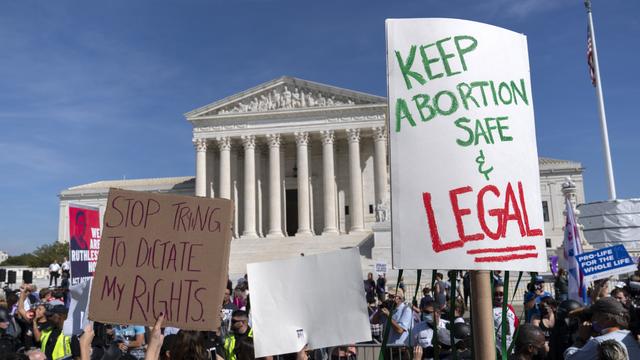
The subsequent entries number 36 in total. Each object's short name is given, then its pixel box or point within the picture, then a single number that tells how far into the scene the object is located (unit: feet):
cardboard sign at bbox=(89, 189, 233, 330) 12.57
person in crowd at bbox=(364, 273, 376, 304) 61.50
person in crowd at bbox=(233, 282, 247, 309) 43.98
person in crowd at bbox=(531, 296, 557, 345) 22.18
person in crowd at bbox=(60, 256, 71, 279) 88.61
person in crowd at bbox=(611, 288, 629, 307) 25.20
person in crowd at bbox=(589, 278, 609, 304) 23.06
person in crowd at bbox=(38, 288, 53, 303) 35.97
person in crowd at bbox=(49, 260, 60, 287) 95.86
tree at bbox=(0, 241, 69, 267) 190.19
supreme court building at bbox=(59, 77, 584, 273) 162.81
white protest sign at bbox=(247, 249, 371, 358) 13.48
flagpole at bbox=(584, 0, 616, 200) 81.15
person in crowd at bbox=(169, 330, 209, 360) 11.83
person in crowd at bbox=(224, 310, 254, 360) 18.33
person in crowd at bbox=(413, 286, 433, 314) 26.69
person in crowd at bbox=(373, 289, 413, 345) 24.70
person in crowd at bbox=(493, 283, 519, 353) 20.43
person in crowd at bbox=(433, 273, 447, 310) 42.03
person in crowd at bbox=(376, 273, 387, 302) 64.29
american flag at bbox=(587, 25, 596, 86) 84.38
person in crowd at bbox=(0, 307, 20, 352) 22.07
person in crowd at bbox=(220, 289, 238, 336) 26.47
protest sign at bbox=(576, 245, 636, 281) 33.45
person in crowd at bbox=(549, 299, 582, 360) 19.15
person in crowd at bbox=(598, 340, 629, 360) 11.38
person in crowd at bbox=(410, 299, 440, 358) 22.01
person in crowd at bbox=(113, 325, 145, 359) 19.24
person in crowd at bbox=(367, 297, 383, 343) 32.17
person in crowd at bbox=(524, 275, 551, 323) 27.09
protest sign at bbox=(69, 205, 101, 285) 26.84
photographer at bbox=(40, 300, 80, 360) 21.91
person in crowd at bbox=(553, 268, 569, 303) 43.36
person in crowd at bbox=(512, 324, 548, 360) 14.29
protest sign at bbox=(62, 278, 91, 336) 20.48
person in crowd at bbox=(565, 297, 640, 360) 13.23
